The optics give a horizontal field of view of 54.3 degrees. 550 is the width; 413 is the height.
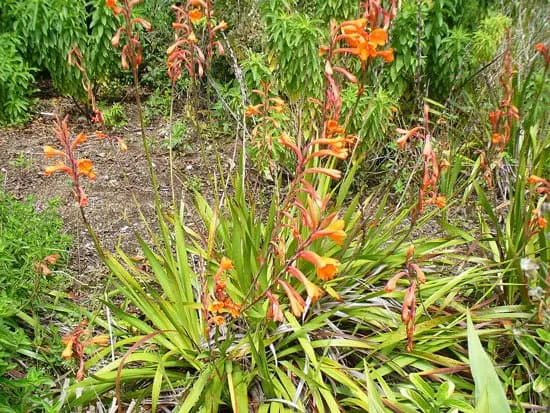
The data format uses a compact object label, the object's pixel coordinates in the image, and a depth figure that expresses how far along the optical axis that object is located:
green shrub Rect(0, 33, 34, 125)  4.33
